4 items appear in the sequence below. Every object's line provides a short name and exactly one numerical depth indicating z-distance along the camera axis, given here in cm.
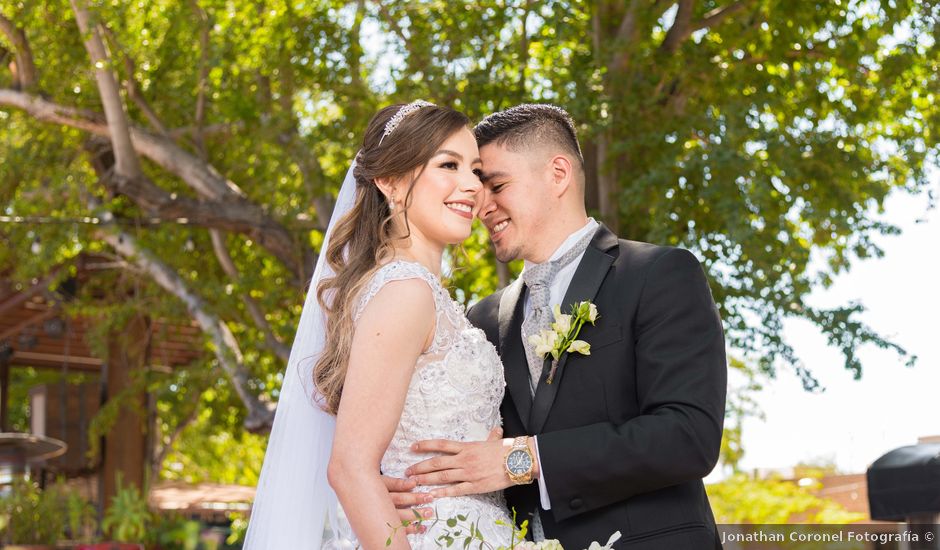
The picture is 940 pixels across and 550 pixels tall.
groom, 290
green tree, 791
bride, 288
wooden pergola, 1416
